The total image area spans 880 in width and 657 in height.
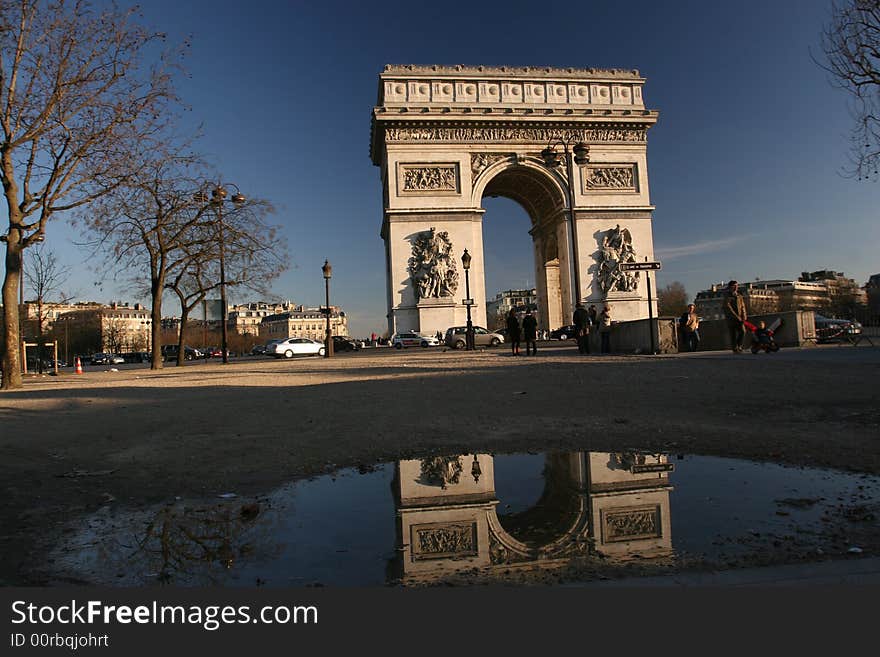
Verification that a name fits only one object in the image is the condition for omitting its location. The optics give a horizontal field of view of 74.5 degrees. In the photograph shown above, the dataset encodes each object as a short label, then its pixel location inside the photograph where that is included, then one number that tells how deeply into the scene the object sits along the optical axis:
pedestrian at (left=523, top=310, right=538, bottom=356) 19.75
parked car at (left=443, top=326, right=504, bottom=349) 31.91
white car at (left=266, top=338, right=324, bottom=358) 38.25
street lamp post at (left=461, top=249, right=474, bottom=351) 29.27
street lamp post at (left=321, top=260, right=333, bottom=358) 32.25
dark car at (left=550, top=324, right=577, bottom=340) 38.59
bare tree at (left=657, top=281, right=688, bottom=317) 92.81
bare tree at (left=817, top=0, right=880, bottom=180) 13.95
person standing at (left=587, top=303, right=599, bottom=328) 22.95
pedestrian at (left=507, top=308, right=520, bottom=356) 20.89
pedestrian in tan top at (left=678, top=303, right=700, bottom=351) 17.59
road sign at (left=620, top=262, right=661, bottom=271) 16.12
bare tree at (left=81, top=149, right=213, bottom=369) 21.66
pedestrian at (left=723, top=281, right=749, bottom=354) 14.29
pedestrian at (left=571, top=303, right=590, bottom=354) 19.97
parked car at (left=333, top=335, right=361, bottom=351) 51.48
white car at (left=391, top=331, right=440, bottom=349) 34.72
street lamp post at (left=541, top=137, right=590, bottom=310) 36.67
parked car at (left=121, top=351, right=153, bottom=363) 61.78
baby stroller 14.41
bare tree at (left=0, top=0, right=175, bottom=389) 13.08
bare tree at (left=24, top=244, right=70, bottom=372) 33.28
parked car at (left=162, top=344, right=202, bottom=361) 54.65
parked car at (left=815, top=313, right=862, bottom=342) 18.45
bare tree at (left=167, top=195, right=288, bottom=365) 23.69
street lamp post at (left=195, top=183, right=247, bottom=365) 22.34
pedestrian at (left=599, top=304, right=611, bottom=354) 19.45
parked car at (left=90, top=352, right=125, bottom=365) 58.39
